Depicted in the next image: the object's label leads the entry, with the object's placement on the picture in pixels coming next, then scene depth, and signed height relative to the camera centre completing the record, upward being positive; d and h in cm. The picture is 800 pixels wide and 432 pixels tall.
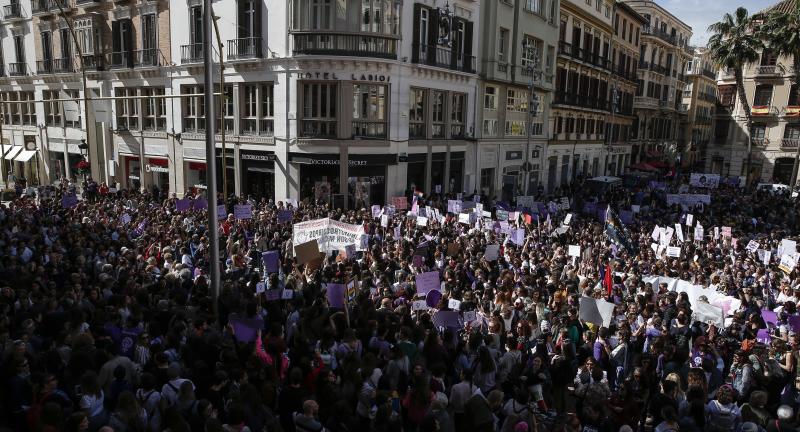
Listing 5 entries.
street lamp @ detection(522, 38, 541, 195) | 3162 +320
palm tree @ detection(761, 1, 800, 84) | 3944 +707
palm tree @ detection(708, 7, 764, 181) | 4306 +672
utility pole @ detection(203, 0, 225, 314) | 962 -85
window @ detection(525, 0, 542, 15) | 3288 +701
